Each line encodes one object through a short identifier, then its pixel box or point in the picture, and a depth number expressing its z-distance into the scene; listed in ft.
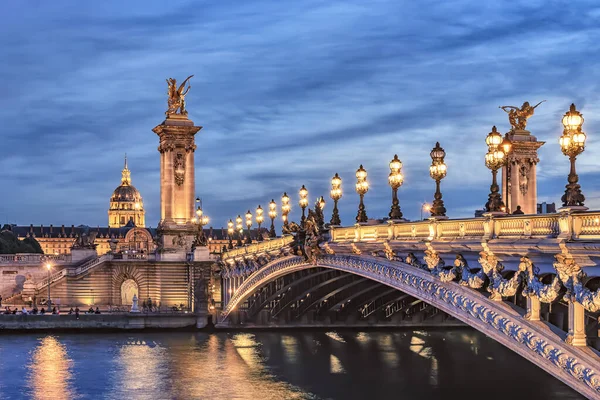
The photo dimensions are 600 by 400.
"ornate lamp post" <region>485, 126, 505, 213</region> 95.76
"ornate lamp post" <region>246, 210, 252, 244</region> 280.88
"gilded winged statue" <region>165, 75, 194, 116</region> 343.87
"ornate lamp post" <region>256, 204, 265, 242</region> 256.73
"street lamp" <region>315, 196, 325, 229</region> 170.50
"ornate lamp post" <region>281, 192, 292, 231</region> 215.72
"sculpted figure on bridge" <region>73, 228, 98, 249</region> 340.80
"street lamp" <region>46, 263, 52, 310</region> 290.11
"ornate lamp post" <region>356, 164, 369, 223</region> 148.87
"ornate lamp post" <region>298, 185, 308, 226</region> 189.07
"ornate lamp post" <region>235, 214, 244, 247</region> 336.82
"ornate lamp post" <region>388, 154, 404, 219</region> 131.03
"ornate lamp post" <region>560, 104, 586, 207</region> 78.18
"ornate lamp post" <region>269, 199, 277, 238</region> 232.94
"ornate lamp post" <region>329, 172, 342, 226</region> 164.55
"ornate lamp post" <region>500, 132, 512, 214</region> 104.73
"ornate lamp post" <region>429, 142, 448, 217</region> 114.52
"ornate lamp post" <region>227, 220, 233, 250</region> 341.13
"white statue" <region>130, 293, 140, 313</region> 281.54
